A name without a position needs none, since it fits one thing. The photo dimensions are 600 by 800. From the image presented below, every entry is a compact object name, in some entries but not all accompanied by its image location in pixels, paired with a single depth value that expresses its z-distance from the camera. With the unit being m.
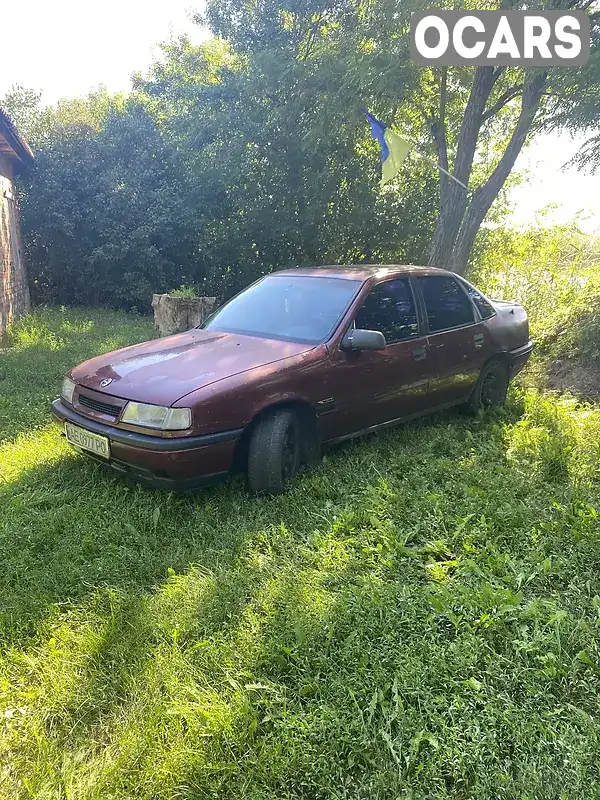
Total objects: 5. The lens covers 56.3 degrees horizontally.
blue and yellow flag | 8.08
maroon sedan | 3.34
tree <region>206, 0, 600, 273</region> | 7.74
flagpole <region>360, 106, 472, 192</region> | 8.08
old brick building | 8.88
